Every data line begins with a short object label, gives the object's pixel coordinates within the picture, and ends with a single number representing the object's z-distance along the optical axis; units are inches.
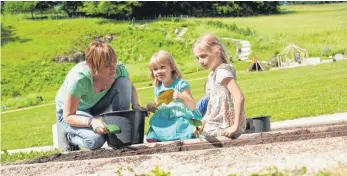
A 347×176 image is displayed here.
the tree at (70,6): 2812.5
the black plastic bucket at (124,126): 226.4
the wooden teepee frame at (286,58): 1245.3
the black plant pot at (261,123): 266.2
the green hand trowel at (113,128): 218.4
